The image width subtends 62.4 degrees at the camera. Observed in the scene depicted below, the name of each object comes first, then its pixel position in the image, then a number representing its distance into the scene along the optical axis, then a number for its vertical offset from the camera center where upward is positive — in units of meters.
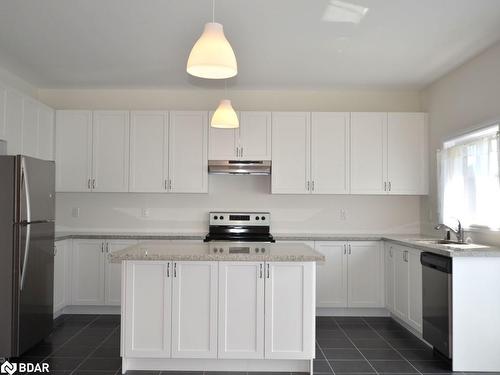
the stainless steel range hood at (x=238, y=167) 4.82 +0.38
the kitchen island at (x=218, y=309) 2.99 -0.80
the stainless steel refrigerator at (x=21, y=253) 3.25 -0.45
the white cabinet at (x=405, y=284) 3.84 -0.85
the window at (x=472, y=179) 3.56 +0.20
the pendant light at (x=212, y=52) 2.00 +0.72
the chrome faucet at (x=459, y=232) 3.82 -0.30
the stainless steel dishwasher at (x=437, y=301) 3.20 -0.83
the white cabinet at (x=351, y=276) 4.68 -0.86
